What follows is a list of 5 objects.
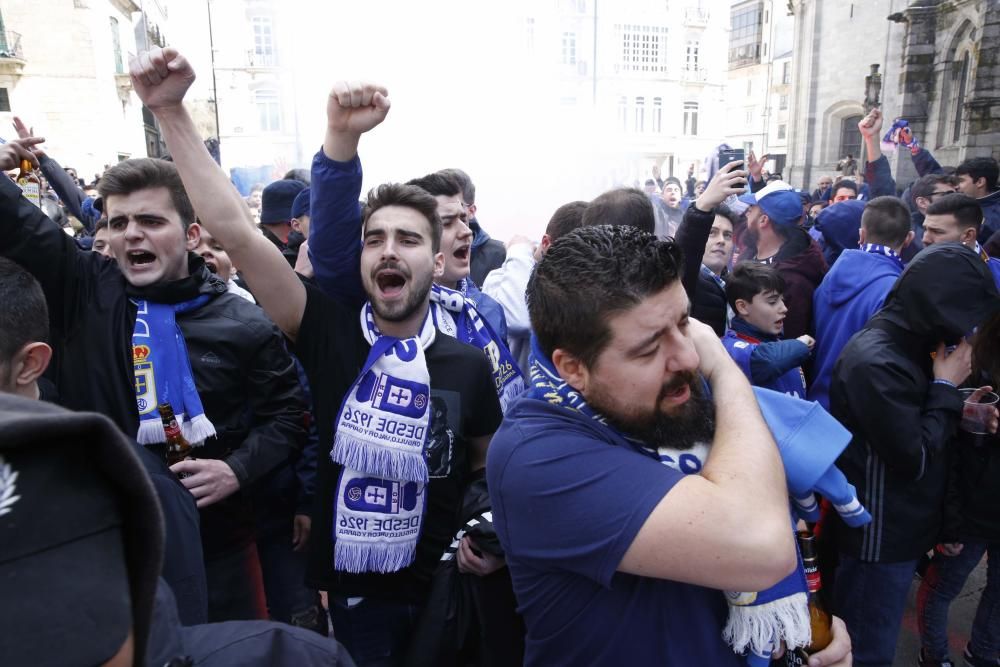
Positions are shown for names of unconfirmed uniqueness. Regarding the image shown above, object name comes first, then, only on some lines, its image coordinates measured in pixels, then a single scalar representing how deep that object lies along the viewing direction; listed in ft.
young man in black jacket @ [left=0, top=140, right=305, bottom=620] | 7.42
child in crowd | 10.46
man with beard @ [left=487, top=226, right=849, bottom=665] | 4.07
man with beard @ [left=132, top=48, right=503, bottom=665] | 6.76
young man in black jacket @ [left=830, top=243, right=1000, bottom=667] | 8.20
